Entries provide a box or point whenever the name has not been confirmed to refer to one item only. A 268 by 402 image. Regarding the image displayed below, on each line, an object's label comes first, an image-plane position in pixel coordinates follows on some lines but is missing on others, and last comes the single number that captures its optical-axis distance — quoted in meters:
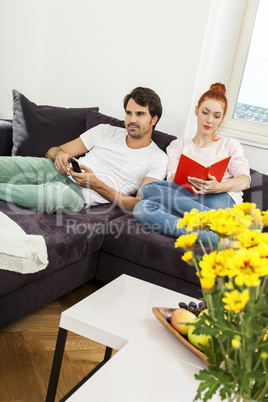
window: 3.41
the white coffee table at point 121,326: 1.24
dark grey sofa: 1.88
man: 2.52
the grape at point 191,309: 1.38
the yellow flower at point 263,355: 0.66
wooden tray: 1.21
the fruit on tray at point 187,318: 1.23
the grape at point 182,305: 1.40
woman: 2.39
